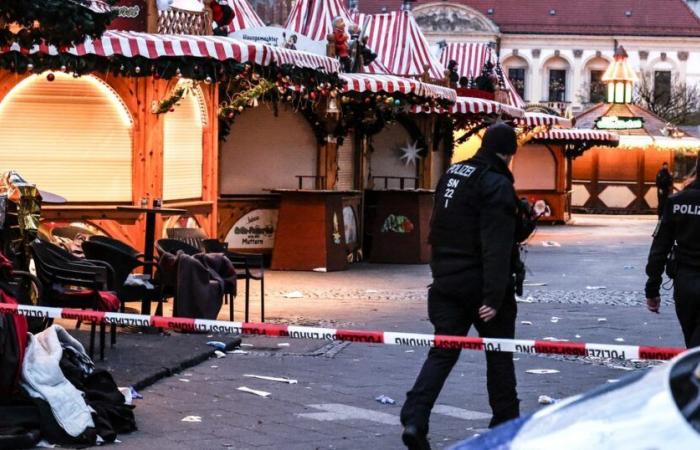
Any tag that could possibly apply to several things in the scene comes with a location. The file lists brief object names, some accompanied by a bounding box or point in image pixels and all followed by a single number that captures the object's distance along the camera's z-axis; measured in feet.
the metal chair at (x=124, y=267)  42.55
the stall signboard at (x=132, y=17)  53.78
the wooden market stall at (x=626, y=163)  173.27
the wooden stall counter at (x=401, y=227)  78.74
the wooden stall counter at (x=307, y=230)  69.82
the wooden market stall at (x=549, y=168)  145.69
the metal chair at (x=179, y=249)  45.19
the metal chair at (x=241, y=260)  46.62
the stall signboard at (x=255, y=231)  71.61
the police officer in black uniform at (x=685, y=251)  26.89
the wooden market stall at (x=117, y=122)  51.80
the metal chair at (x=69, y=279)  37.04
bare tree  255.09
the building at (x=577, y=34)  302.25
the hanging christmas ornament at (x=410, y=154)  89.81
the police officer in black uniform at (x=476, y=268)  25.49
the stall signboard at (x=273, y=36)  61.41
